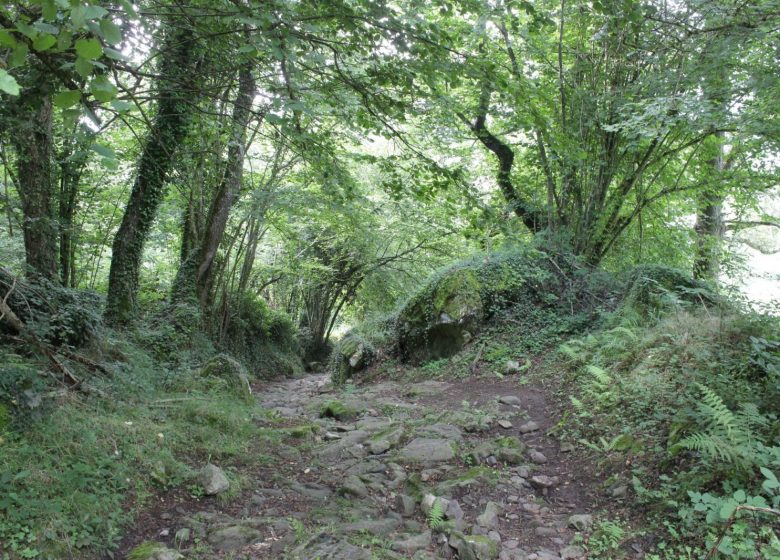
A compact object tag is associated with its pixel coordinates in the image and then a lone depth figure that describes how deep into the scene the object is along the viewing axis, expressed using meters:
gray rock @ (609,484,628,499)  3.87
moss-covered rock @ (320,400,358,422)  7.10
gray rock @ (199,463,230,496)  4.02
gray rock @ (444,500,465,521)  3.76
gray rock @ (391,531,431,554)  3.30
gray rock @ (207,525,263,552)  3.26
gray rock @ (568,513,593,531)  3.58
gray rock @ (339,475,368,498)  4.25
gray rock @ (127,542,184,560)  2.97
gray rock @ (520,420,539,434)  5.80
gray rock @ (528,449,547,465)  4.92
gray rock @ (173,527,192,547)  3.26
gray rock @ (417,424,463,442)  5.59
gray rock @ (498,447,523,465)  4.89
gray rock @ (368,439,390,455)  5.34
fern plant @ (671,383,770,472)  3.20
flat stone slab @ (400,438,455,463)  5.00
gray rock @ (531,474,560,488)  4.40
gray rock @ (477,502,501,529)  3.70
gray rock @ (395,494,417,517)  3.95
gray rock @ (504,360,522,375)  8.62
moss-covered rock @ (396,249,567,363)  10.41
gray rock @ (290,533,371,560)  3.10
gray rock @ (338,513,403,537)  3.54
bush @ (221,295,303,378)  13.81
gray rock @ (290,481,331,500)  4.29
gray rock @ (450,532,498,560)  3.26
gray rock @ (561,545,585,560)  3.25
